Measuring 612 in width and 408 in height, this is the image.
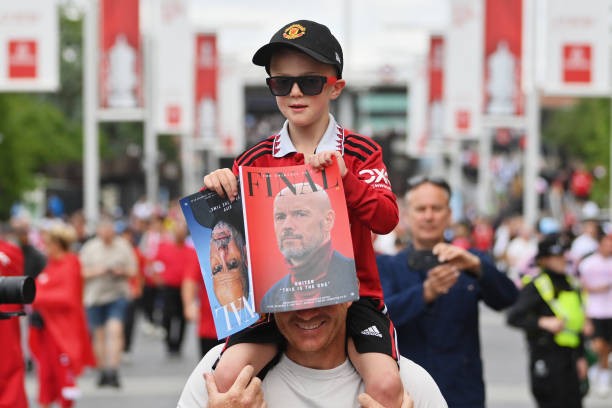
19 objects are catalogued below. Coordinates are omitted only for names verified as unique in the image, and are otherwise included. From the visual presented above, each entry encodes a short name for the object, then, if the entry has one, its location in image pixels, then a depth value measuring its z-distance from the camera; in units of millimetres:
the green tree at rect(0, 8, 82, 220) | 53906
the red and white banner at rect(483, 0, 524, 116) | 25938
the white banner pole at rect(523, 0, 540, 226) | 25500
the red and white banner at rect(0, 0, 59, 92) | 16719
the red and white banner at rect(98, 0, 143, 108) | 25766
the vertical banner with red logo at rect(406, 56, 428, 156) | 49688
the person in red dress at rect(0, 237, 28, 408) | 7852
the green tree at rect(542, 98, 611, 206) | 48031
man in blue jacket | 6930
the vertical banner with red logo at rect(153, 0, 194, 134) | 32125
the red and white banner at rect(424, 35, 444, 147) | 39750
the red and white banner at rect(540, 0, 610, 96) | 19891
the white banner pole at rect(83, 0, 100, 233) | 27000
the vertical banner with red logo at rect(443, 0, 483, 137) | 30984
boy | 4582
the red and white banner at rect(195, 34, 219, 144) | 38094
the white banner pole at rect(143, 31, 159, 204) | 41178
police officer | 10789
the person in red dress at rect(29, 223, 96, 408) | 13656
